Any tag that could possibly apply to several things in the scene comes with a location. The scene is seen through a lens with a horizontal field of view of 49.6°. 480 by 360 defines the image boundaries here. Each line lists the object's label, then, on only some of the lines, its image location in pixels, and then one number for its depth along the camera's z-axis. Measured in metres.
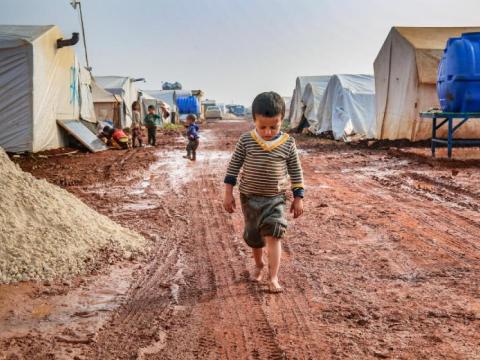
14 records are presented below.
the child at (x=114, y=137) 16.31
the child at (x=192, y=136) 11.67
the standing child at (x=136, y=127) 16.81
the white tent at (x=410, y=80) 15.11
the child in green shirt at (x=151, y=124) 16.85
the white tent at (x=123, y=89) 27.00
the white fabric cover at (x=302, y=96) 25.83
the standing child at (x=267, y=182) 3.57
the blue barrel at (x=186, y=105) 48.16
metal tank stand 11.47
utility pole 28.42
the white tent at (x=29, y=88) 12.65
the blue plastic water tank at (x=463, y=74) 11.48
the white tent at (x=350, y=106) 19.98
